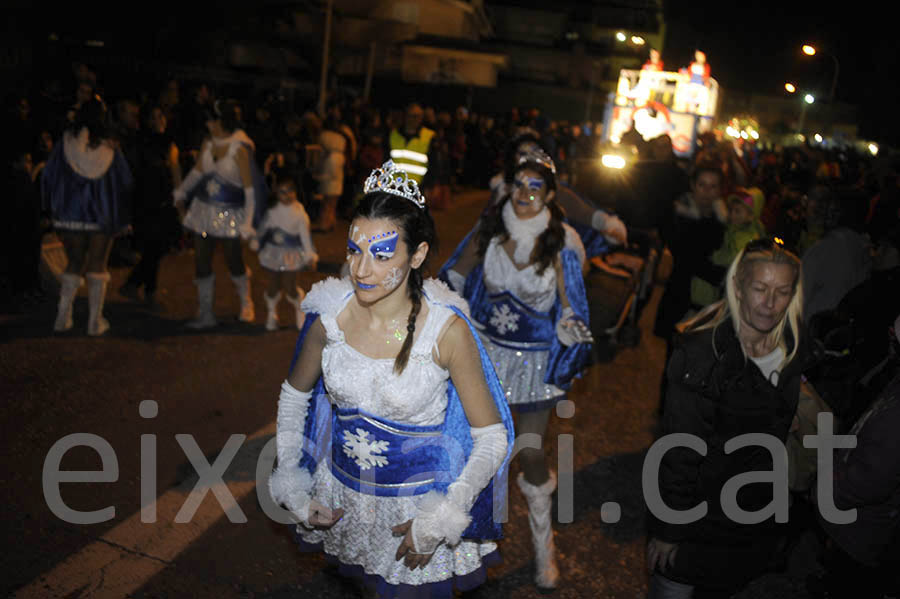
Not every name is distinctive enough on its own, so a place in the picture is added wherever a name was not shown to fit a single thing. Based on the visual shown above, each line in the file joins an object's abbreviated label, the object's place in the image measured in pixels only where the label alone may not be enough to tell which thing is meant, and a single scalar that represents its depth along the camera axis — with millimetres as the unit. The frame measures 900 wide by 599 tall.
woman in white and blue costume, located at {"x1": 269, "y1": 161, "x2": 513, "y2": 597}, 2553
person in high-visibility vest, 10141
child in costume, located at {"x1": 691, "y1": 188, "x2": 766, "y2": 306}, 5426
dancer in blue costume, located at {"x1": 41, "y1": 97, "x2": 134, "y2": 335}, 6188
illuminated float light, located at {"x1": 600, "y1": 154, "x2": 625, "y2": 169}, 8508
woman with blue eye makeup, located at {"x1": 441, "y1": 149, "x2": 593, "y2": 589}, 3854
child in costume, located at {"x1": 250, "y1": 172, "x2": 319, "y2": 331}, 7133
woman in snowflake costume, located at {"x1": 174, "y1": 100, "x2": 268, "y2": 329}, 6703
